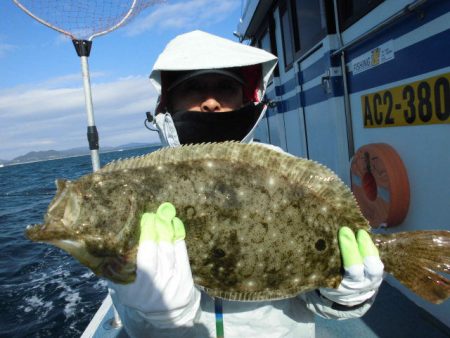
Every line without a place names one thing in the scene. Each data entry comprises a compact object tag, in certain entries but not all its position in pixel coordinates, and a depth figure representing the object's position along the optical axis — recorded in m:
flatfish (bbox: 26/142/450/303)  0.61
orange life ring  1.14
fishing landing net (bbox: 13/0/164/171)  1.18
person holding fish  0.57
